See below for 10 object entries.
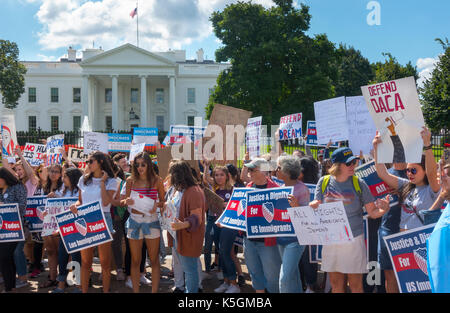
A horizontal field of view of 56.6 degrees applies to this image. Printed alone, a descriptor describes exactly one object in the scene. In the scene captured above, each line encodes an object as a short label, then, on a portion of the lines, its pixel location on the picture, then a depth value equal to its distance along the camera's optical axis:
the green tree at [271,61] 33.38
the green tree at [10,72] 47.83
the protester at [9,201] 5.66
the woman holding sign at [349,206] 4.14
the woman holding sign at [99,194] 5.42
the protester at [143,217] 5.27
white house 59.35
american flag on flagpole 49.03
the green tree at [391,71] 30.78
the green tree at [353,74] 50.09
